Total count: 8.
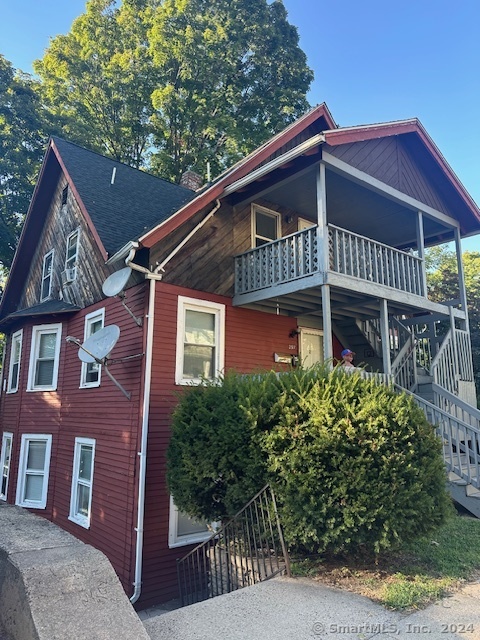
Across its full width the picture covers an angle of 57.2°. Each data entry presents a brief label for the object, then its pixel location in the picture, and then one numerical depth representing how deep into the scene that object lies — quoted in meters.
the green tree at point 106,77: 23.44
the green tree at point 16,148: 18.14
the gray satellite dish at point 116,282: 7.63
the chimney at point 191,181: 15.38
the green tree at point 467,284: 21.09
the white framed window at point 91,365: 9.59
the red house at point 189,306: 7.87
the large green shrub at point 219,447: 5.24
